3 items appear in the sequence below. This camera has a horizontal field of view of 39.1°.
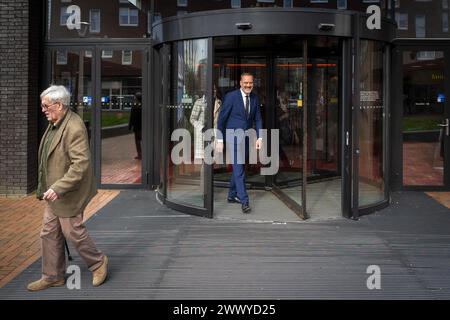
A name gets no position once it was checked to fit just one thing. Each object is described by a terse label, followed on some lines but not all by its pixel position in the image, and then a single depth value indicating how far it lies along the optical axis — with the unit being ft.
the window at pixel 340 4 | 31.14
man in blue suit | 28.32
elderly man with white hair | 16.89
